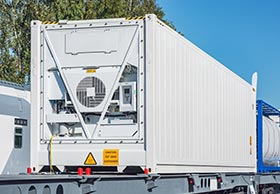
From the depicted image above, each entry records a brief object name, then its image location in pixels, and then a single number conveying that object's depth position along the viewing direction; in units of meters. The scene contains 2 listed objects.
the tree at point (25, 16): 27.67
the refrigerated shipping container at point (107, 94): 9.29
